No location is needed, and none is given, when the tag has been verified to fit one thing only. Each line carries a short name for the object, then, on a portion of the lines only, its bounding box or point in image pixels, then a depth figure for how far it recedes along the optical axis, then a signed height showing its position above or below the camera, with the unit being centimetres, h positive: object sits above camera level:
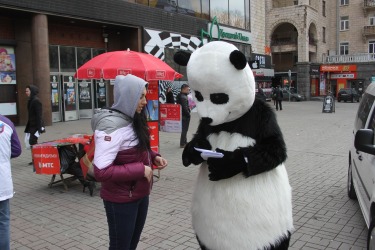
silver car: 315 -88
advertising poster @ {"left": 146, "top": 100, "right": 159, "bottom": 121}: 759 -22
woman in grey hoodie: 256 -43
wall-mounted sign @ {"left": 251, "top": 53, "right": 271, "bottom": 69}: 3218 +341
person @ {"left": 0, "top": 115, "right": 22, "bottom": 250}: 315 -67
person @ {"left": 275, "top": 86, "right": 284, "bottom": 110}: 2483 +5
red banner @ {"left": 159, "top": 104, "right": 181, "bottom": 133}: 850 -46
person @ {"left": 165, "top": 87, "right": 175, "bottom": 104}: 1259 +4
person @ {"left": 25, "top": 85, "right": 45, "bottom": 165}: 827 -34
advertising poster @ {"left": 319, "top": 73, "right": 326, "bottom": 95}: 4466 +120
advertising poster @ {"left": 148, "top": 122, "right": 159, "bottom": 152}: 751 -76
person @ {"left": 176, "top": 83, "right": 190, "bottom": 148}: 1058 -45
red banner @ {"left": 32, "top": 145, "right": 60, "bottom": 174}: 625 -102
